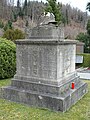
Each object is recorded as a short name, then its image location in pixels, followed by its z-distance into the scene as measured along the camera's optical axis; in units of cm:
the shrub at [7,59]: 789
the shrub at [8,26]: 2572
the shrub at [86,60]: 1717
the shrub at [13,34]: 1675
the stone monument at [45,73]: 471
